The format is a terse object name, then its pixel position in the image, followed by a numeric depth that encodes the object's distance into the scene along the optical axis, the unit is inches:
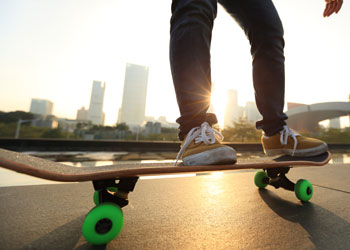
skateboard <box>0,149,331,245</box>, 18.3
